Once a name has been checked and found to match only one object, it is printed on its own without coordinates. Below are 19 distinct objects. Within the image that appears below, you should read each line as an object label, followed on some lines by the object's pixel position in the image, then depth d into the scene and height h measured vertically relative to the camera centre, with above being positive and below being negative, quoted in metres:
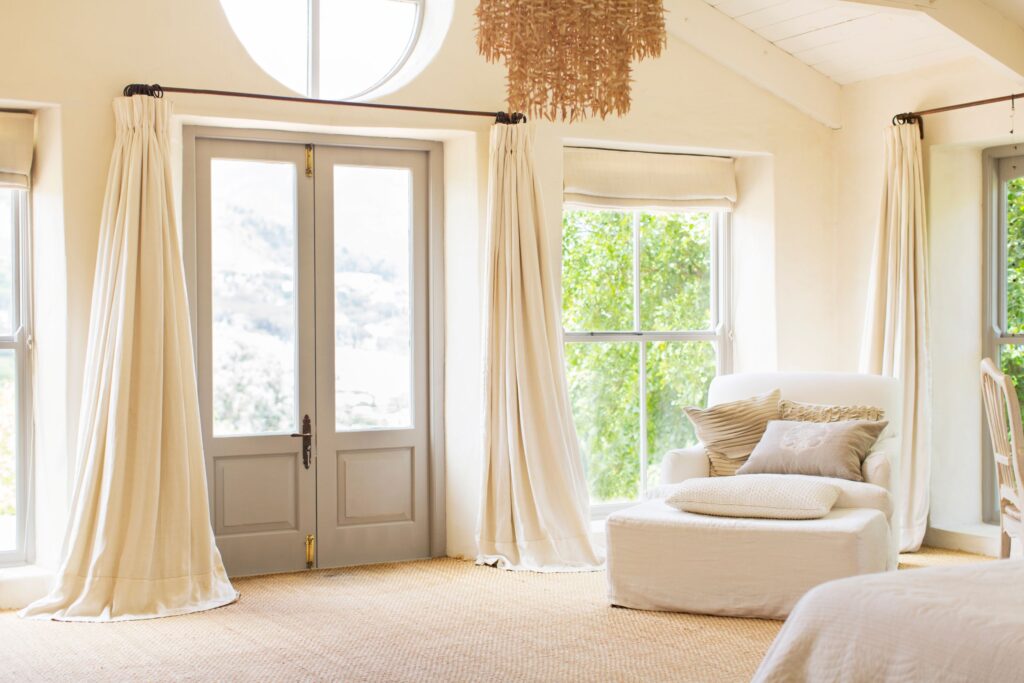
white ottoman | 3.78 -0.81
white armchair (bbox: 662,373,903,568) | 4.29 -0.29
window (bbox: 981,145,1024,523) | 5.27 +0.28
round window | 4.78 +1.33
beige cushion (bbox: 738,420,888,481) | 4.27 -0.47
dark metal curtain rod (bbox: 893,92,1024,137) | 5.00 +1.04
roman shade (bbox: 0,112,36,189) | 4.29 +0.75
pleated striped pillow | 4.61 -0.41
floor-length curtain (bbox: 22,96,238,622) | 4.05 -0.35
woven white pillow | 3.90 -0.60
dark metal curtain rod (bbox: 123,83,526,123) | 4.26 +0.99
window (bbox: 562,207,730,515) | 5.39 +0.00
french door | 4.73 -0.07
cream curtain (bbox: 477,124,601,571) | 4.80 -0.30
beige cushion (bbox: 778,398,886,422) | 4.57 -0.34
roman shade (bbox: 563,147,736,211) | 5.29 +0.76
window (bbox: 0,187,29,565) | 4.42 -0.17
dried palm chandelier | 2.77 +0.75
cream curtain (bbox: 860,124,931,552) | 5.14 +0.04
